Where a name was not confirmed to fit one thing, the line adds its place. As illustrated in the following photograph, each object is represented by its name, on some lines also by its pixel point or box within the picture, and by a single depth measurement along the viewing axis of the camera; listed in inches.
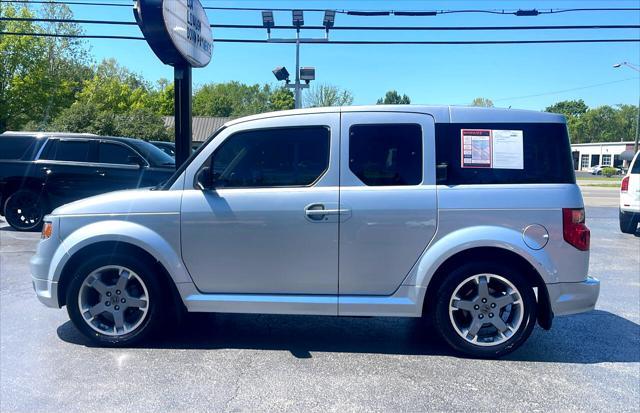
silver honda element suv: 152.9
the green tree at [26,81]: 1334.9
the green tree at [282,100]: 2893.7
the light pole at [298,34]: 629.0
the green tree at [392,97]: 2635.3
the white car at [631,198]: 405.1
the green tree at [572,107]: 4682.8
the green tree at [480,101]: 2862.9
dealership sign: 230.2
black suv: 398.6
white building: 2955.5
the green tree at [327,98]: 1562.6
